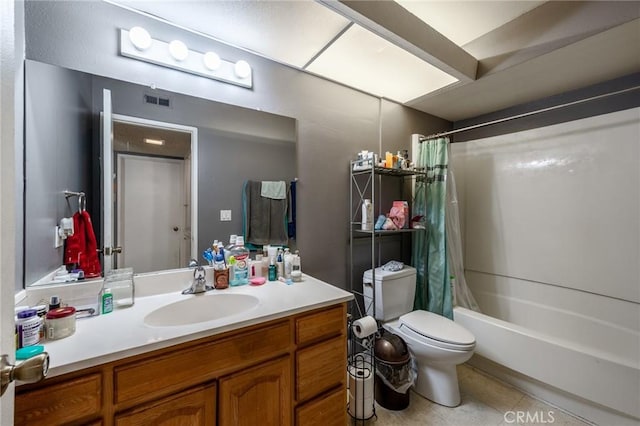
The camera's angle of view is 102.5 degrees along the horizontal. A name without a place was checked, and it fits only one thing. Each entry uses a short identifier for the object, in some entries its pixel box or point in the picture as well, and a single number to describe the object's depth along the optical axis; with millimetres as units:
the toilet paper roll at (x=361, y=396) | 1480
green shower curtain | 2049
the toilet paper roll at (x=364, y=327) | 1469
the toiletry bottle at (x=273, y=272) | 1499
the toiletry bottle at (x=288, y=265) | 1516
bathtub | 1411
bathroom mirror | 1013
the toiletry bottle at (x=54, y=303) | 863
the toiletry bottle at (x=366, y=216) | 1859
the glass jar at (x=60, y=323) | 815
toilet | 1542
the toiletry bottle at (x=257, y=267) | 1521
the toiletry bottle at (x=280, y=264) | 1542
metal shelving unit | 1843
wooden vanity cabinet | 710
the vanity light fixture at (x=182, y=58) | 1225
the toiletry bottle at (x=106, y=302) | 1020
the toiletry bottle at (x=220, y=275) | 1327
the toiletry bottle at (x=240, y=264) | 1394
